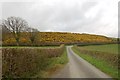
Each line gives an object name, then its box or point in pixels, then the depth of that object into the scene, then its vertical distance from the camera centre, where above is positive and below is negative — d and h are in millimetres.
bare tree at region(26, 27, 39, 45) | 30546 +2255
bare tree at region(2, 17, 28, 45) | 28632 +5101
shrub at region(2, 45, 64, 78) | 4617 -1517
